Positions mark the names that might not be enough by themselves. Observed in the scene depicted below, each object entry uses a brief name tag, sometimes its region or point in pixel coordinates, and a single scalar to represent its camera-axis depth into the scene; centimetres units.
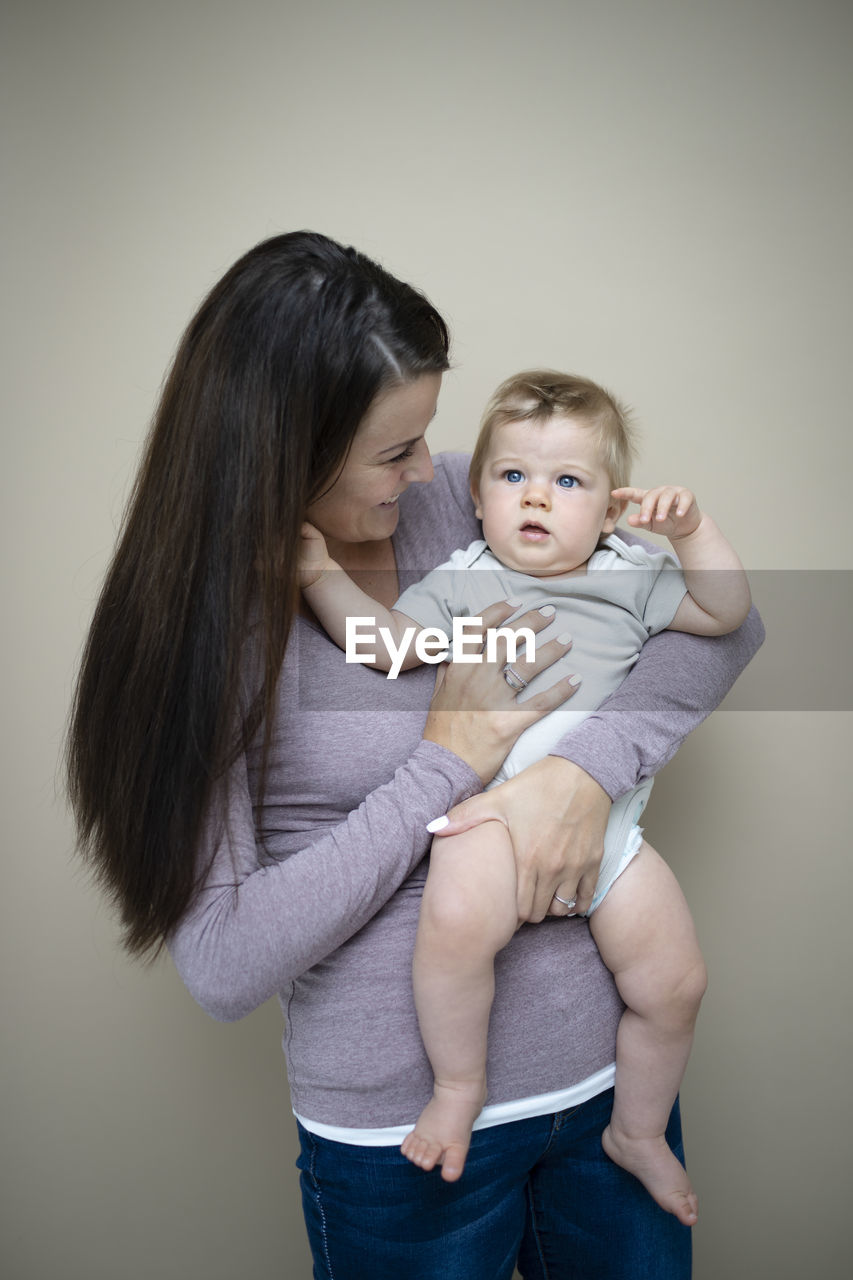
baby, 124
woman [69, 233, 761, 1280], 123
